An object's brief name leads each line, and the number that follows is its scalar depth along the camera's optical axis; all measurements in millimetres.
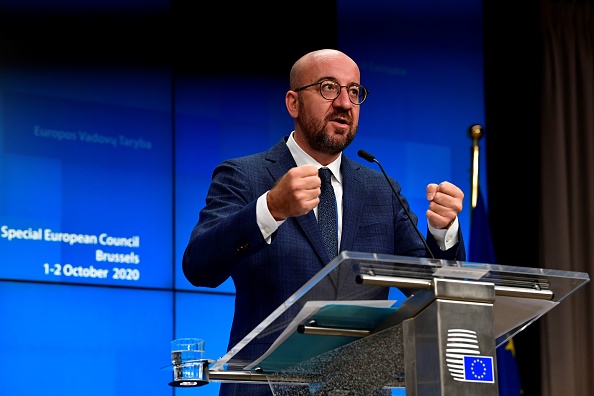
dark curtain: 11656
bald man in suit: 4258
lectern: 3352
